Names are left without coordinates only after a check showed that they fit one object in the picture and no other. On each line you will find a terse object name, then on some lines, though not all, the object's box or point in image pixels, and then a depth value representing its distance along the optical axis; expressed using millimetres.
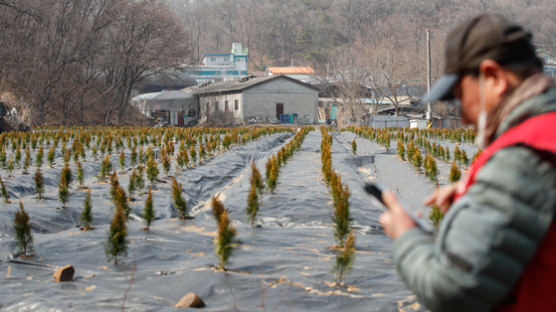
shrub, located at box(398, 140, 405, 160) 14362
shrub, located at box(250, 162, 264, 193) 8148
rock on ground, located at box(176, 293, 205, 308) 3686
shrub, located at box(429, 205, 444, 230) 5957
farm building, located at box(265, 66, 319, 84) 74375
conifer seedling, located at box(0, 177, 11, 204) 7682
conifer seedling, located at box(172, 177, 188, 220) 7066
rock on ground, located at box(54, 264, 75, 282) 4316
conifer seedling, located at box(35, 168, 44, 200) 8023
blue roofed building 84312
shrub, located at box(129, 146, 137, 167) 12823
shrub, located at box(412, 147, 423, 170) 11991
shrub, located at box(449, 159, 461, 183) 8352
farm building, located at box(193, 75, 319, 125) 46156
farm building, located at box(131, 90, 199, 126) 50188
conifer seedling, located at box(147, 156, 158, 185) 9852
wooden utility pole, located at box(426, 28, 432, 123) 30762
